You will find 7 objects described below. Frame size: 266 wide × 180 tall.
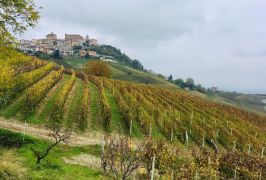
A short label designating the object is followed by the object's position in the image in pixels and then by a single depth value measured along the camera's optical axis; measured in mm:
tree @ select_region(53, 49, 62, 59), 168988
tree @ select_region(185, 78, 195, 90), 173375
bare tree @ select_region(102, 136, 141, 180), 18531
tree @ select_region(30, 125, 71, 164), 20766
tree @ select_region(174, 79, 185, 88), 180650
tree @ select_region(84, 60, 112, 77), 100312
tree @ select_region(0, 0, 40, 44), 14336
